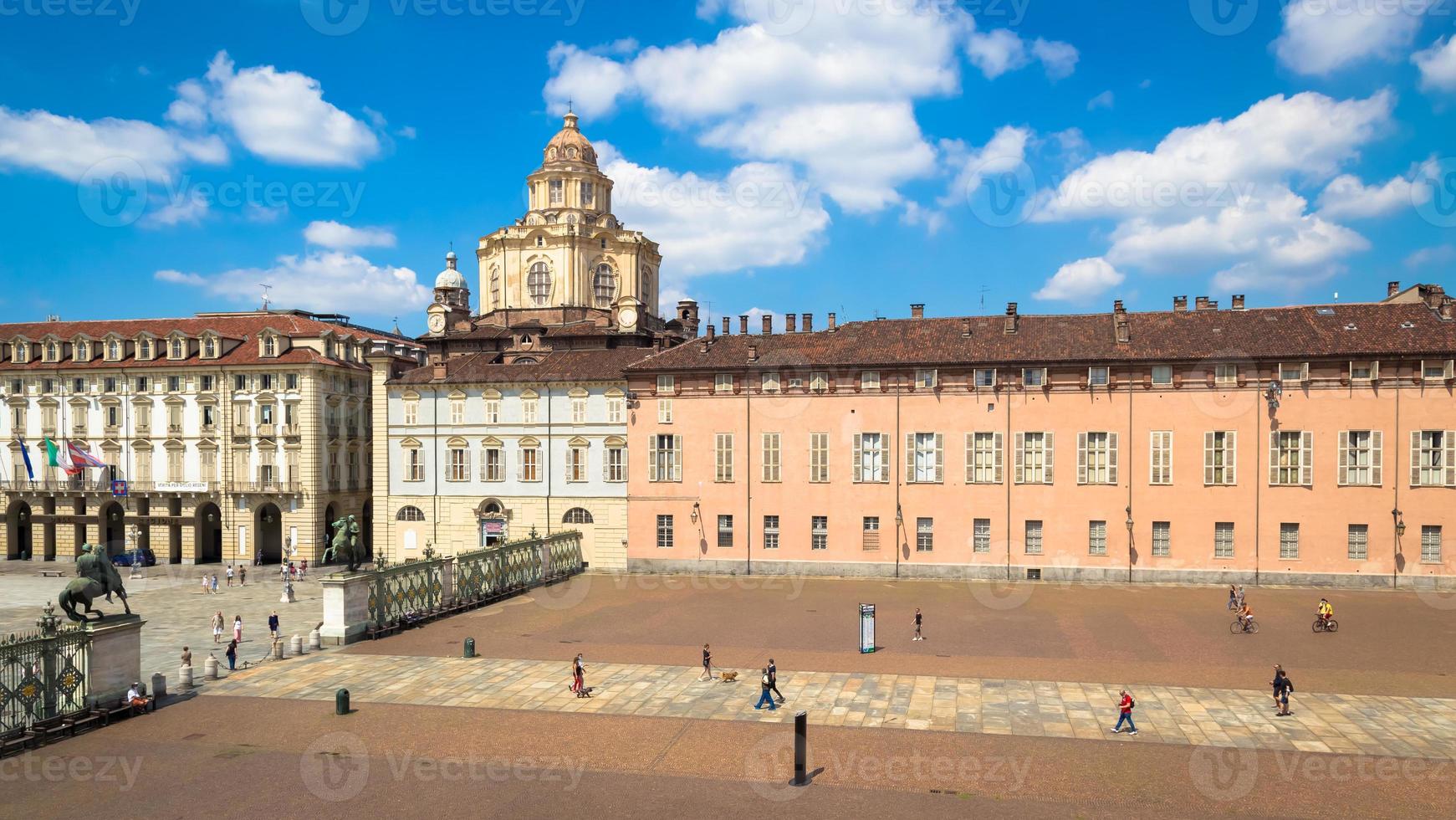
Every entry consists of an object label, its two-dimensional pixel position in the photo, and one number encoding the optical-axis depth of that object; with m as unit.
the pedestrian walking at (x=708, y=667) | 28.40
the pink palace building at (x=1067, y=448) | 43.94
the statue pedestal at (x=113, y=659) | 24.81
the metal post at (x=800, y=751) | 19.89
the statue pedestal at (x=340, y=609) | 33.75
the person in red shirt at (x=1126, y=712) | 22.66
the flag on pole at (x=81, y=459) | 59.50
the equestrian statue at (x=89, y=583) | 24.92
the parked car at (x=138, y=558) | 61.25
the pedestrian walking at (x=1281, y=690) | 24.00
